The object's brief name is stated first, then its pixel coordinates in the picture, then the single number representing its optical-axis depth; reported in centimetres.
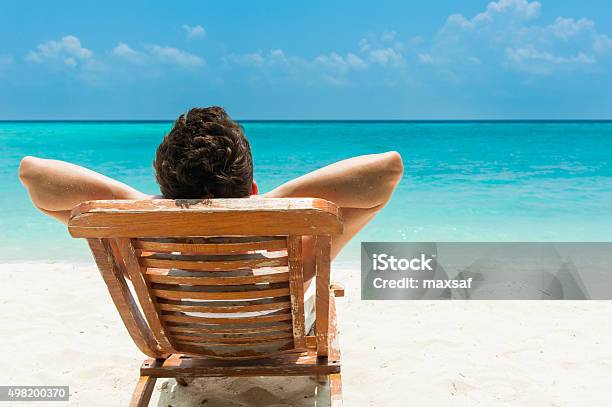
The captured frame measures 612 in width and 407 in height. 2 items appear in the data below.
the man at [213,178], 169
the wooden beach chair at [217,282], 150
